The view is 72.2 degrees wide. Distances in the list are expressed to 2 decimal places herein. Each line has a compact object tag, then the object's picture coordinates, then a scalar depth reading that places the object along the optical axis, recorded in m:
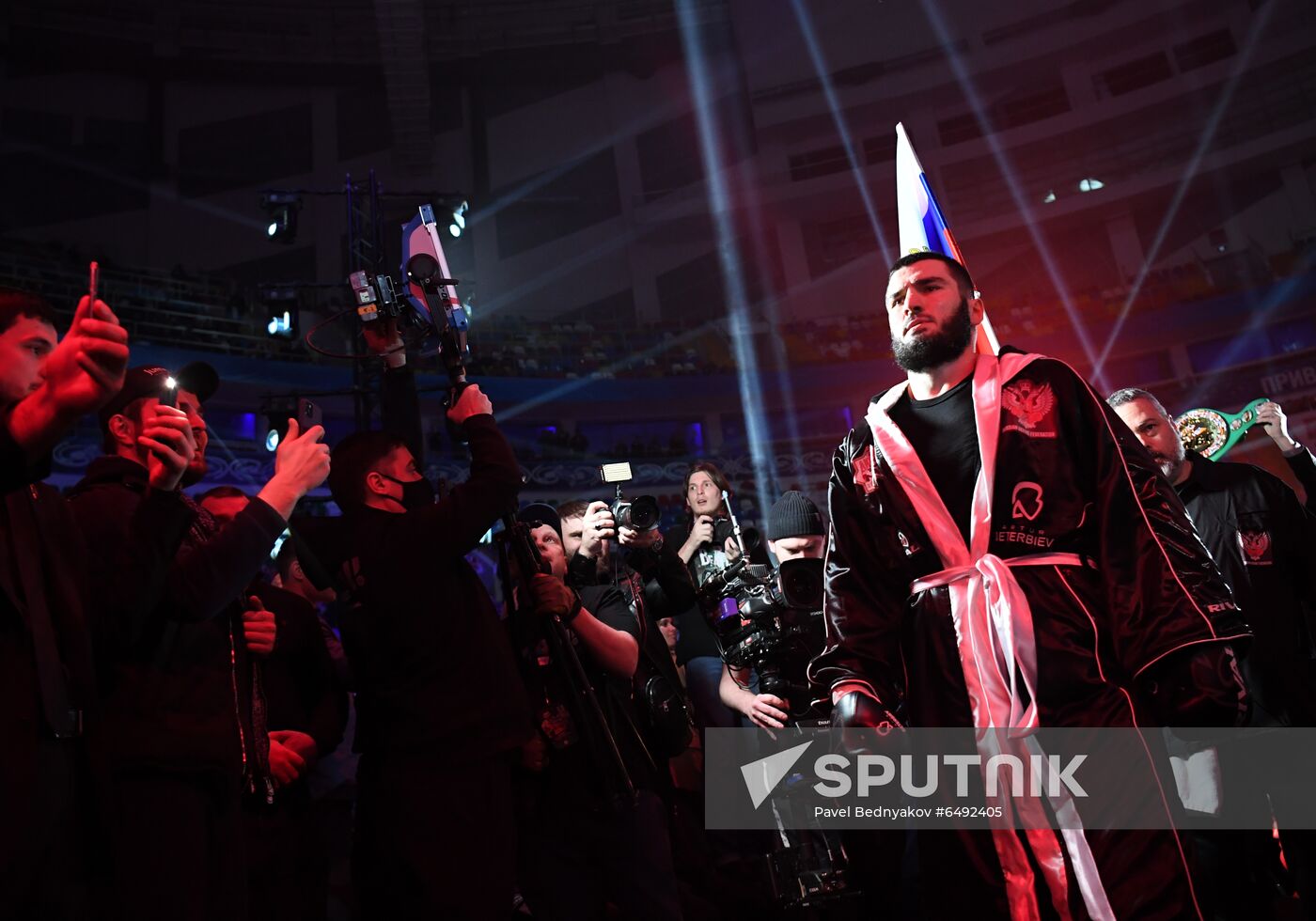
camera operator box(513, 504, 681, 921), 2.55
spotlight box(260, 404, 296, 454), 8.61
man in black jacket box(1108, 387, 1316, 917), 3.16
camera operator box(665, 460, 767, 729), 4.06
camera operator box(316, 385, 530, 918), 2.26
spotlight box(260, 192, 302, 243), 9.71
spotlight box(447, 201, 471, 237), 10.05
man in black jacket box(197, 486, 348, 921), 2.70
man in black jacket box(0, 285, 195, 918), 1.39
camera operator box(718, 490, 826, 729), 3.51
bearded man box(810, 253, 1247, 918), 1.75
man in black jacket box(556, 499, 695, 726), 3.20
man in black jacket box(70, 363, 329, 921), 1.78
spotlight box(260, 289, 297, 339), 10.38
